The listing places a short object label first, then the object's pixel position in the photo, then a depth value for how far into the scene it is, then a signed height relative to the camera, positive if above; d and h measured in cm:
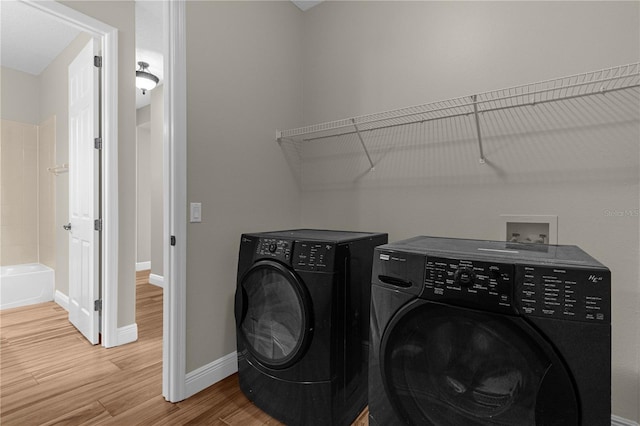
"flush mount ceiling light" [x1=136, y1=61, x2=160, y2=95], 301 +130
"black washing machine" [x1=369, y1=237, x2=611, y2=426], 80 -39
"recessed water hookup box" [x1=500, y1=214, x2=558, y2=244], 150 -10
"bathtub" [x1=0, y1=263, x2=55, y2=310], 316 -86
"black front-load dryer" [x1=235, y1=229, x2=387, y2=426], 138 -57
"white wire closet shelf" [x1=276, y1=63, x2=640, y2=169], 136 +57
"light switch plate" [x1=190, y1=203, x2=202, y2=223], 170 -3
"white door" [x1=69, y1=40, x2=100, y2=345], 235 +10
